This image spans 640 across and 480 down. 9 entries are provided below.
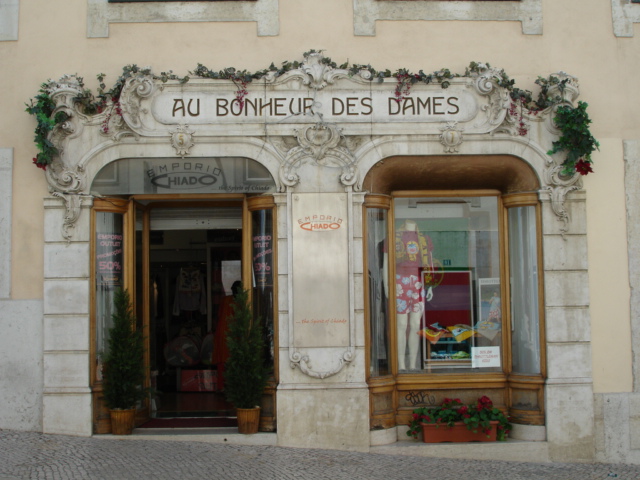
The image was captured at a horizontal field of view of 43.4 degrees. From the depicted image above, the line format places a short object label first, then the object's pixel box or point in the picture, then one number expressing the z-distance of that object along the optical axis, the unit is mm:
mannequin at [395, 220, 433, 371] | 9477
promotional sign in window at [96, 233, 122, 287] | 9133
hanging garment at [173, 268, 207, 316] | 12328
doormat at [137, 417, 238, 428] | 9328
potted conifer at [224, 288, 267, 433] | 8766
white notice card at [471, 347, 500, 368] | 9469
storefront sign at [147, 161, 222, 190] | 9141
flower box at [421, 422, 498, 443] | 8953
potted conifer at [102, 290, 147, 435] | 8758
